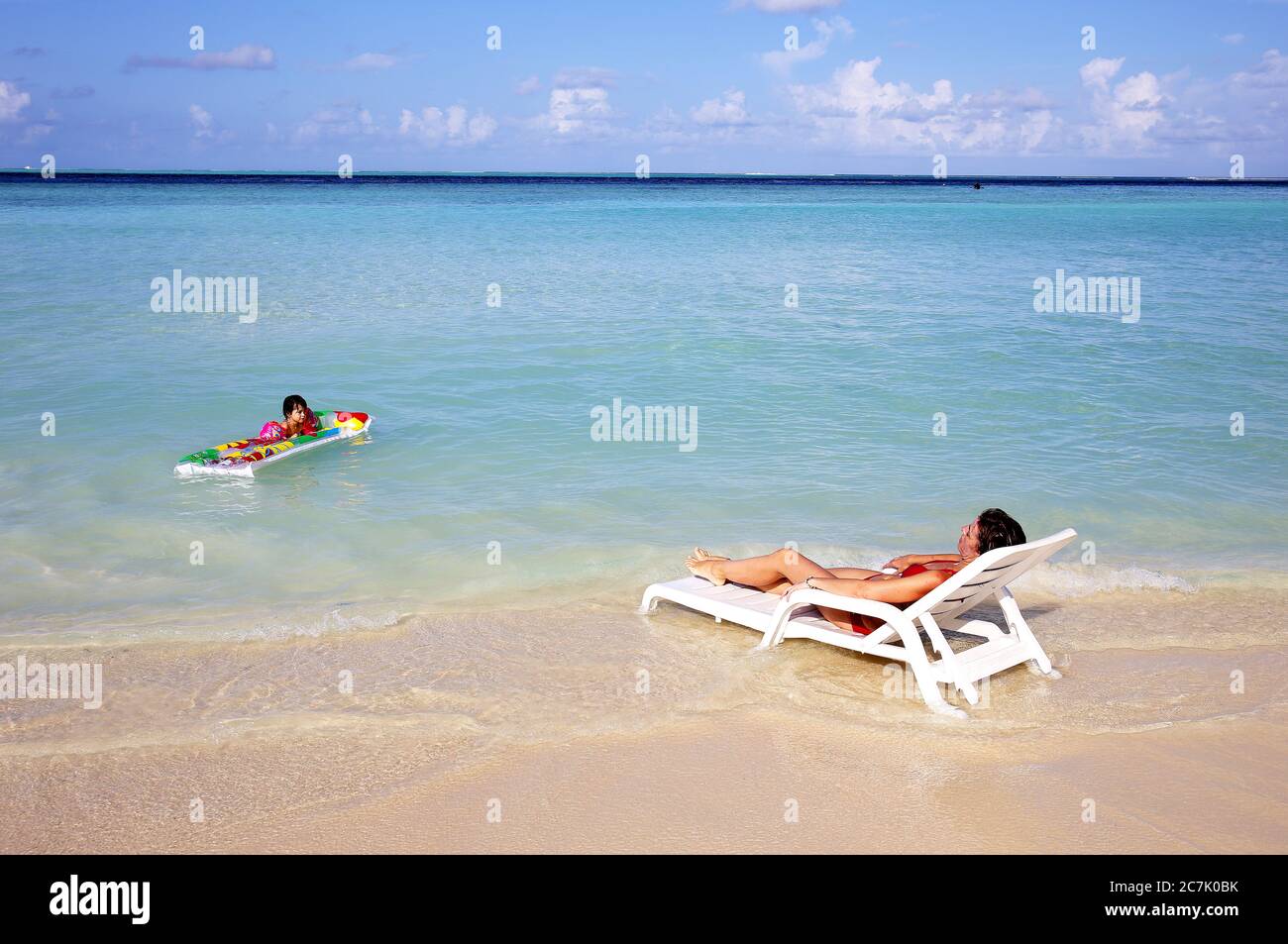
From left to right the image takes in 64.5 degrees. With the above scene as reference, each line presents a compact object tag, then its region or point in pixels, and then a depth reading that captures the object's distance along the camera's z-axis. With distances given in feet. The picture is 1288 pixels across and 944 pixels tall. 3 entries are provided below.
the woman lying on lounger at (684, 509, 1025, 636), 17.35
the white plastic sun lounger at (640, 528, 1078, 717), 16.47
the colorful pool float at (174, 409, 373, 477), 29.60
